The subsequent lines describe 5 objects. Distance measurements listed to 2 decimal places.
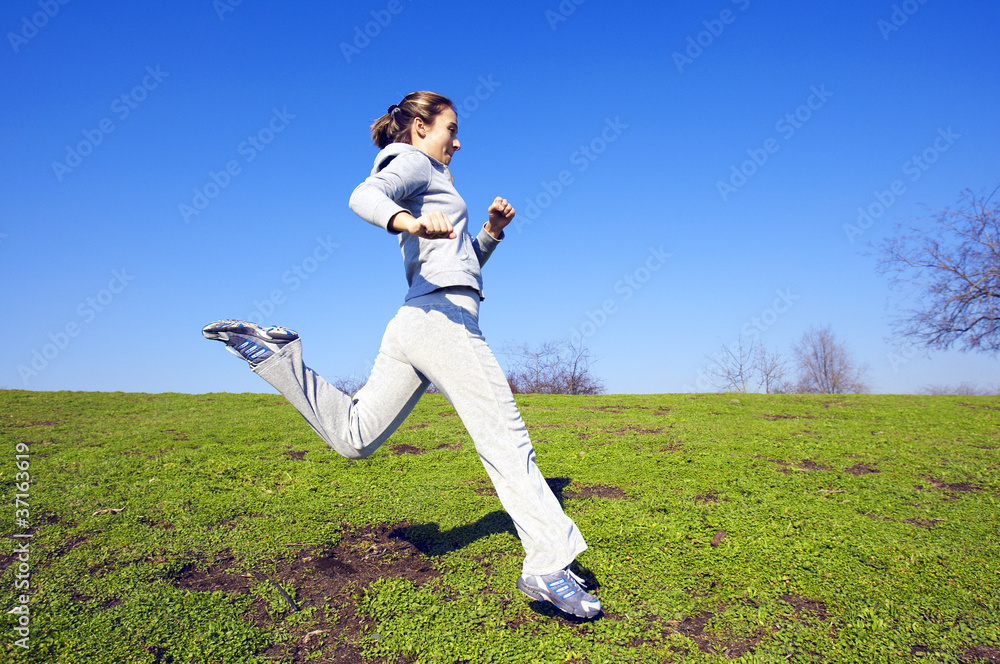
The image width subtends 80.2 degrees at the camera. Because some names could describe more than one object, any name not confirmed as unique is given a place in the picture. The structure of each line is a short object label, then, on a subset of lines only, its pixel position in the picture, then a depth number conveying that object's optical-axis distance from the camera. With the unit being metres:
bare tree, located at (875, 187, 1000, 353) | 19.42
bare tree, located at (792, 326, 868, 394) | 32.12
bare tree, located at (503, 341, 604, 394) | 19.56
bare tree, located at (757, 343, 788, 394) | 23.30
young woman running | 2.40
